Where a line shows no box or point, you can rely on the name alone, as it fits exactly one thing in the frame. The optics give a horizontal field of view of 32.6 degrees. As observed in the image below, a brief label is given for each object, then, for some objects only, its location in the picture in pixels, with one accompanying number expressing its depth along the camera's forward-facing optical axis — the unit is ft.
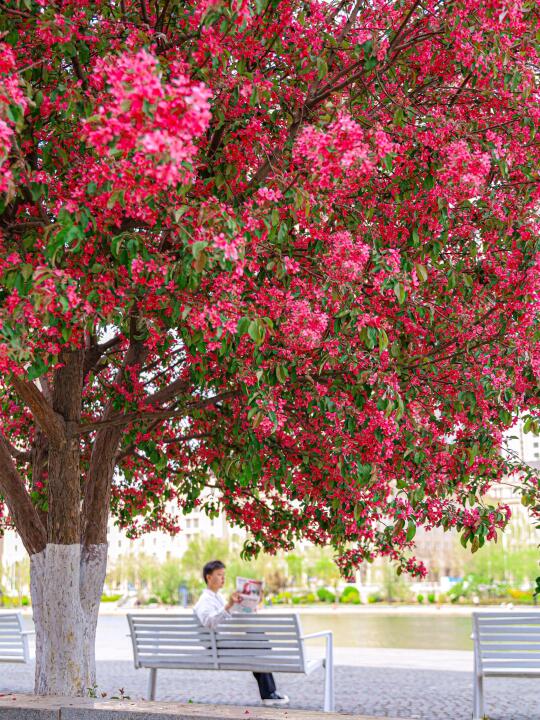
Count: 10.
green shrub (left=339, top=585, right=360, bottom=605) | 172.55
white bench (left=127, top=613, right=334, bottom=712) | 27.04
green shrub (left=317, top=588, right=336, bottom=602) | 178.81
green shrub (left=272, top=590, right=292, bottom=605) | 185.50
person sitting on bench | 28.35
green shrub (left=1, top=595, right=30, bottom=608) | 199.44
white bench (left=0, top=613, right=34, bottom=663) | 33.60
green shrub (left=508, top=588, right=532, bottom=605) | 158.30
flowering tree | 15.71
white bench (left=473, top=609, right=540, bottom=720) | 24.67
